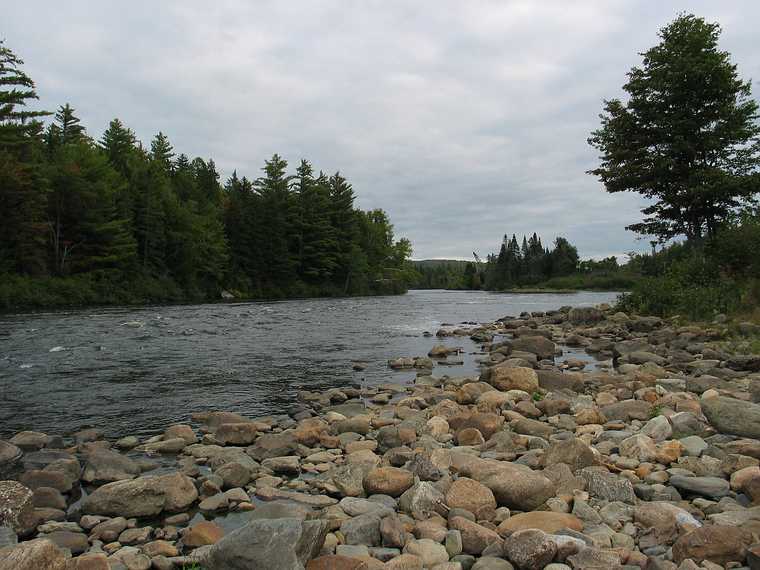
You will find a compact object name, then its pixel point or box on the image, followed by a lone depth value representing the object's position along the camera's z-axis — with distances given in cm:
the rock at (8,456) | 546
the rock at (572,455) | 505
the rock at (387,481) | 477
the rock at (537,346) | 1339
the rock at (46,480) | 498
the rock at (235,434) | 657
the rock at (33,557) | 289
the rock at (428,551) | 355
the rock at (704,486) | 439
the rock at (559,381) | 904
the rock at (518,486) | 436
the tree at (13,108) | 3397
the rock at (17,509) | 412
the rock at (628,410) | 686
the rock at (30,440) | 625
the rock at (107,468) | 528
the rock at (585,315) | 2113
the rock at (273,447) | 598
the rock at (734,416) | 569
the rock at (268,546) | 328
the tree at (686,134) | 1909
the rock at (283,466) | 559
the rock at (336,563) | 338
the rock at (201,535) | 397
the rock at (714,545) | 323
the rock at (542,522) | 380
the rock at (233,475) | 514
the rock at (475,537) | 371
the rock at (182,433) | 659
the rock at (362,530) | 391
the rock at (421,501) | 430
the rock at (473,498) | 423
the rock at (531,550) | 332
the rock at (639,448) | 525
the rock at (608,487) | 442
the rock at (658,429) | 586
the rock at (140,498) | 453
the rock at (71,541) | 392
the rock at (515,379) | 886
